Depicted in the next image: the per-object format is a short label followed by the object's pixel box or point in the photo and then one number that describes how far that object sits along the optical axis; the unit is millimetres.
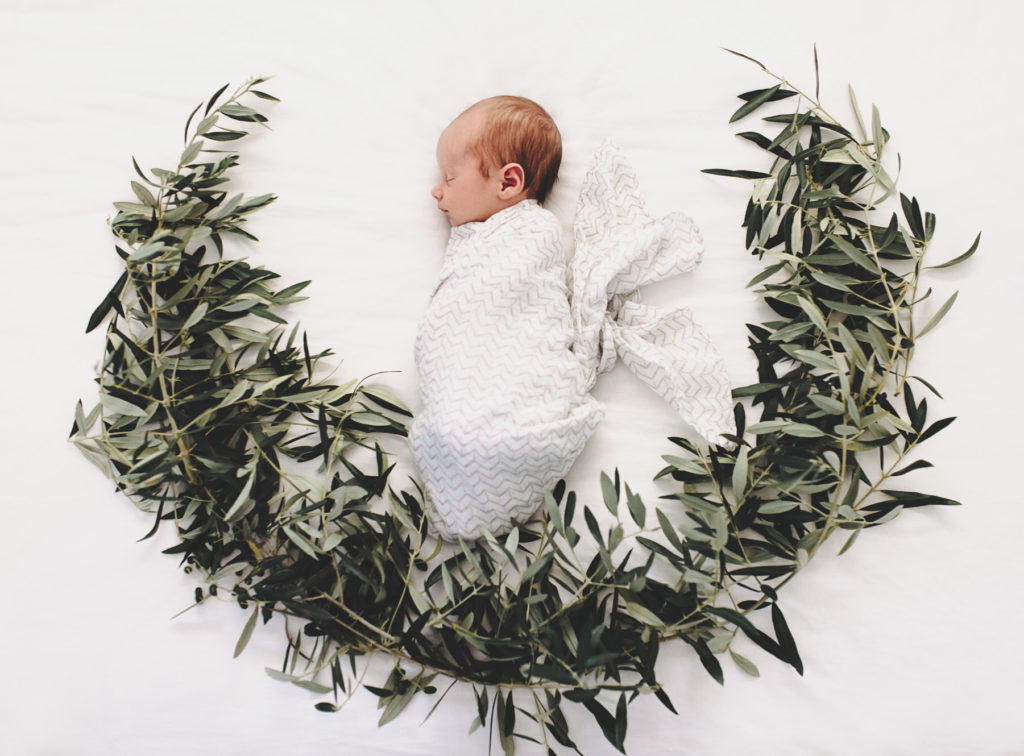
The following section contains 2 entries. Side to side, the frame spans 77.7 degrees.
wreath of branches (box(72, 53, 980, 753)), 881
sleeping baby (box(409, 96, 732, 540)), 922
